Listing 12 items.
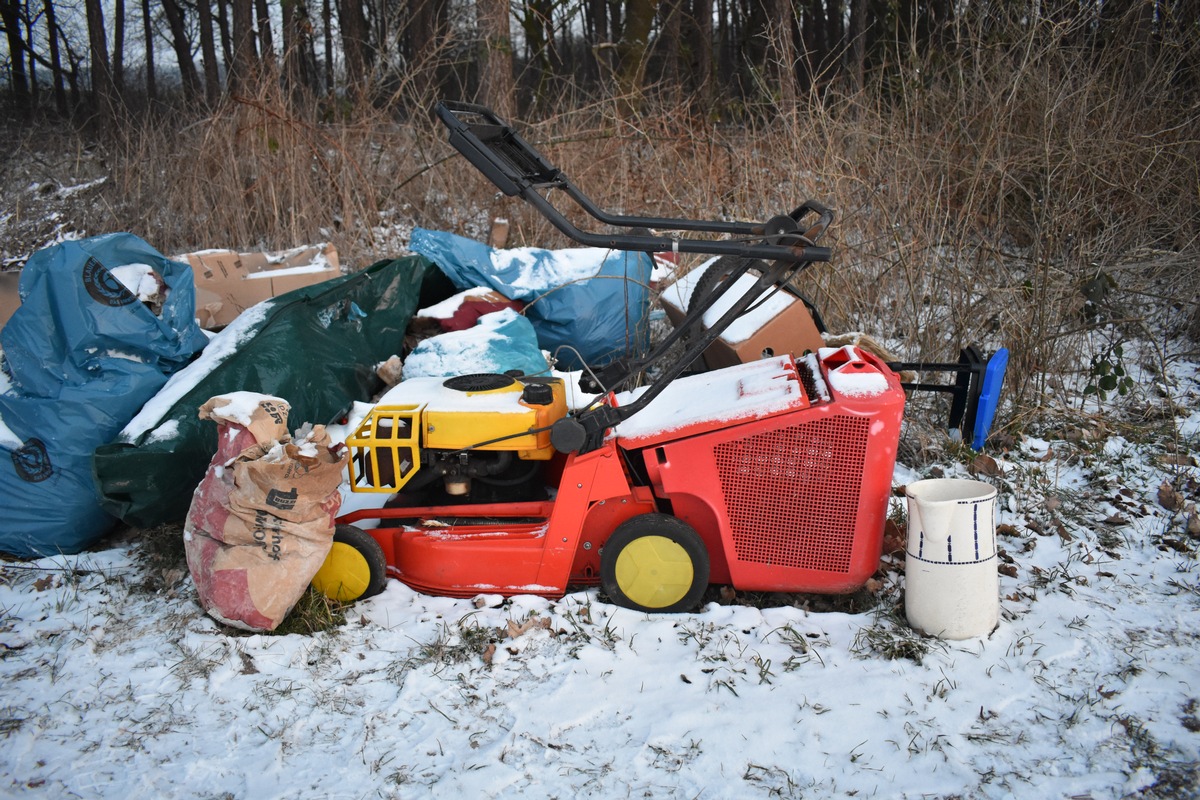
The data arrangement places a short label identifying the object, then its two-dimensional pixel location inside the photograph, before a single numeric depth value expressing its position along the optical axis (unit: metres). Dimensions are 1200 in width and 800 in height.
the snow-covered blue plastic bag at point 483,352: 4.09
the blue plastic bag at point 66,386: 3.20
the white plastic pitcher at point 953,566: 2.45
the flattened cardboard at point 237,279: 4.72
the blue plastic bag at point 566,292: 4.71
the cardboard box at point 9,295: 4.29
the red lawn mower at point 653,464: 2.53
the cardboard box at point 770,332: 3.69
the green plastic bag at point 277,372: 3.08
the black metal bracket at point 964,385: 3.01
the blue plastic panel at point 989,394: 2.95
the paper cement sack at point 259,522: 2.59
